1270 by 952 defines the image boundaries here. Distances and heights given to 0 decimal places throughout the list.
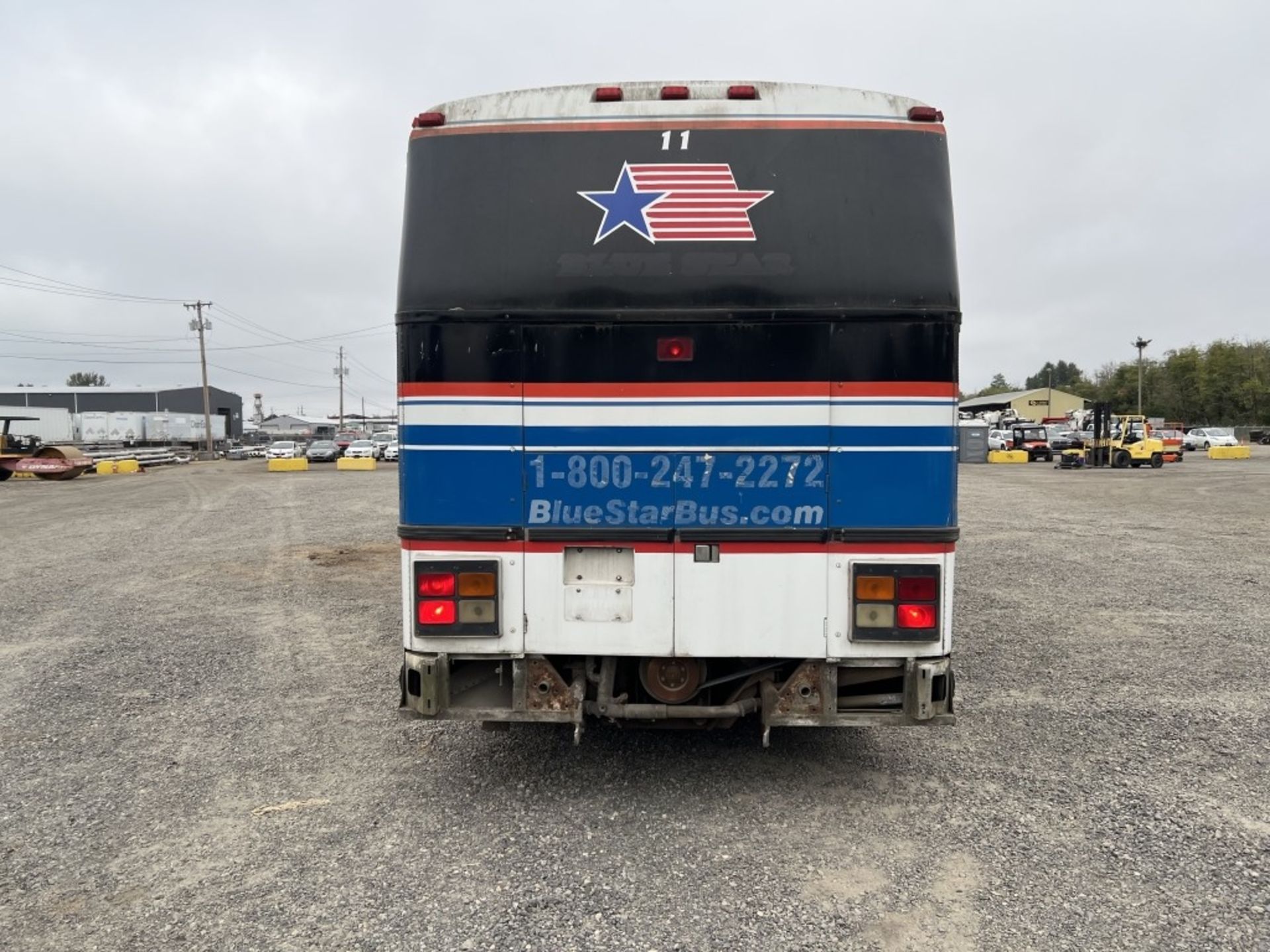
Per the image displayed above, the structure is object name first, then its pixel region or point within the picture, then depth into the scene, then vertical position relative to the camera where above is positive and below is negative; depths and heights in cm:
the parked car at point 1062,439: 3869 -85
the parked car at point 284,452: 4538 -161
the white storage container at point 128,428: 6084 -32
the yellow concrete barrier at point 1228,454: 4006 -154
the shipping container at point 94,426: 5981 -17
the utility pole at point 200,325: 6103 +769
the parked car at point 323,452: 4528 -160
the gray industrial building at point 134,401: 9081 +280
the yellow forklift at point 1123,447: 3425 -103
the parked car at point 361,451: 4409 -150
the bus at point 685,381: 374 +20
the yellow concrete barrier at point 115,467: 3703 -200
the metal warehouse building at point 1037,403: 9625 +243
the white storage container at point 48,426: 5559 -11
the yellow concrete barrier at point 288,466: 3756 -200
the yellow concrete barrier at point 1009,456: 4138 -174
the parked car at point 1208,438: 4866 -98
